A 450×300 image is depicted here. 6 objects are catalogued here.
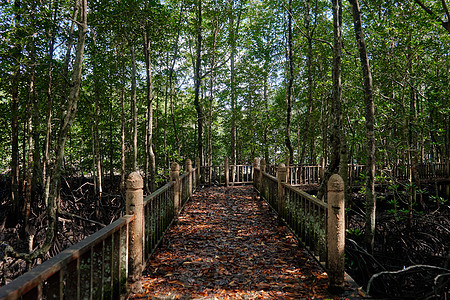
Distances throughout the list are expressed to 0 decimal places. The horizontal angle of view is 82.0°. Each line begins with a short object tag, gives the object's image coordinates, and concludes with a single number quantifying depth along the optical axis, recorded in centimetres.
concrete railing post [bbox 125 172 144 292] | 324
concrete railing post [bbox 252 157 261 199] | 1030
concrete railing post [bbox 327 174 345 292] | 321
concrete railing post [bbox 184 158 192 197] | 911
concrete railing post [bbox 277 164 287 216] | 613
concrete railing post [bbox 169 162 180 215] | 637
